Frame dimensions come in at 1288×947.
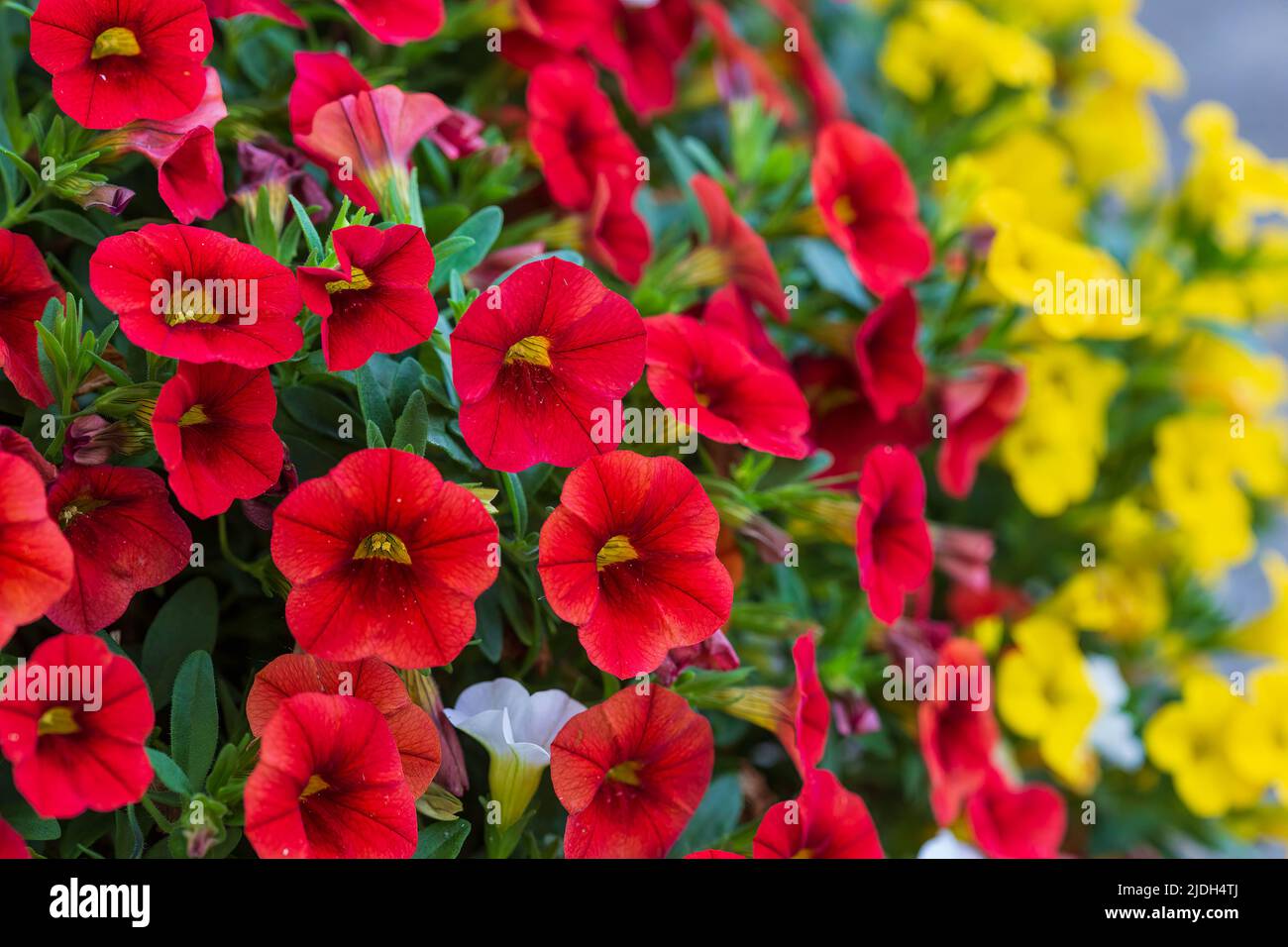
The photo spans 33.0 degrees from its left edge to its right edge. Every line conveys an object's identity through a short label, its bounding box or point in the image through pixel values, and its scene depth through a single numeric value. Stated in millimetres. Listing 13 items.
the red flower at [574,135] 379
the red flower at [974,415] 417
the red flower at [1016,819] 395
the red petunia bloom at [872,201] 395
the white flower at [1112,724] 474
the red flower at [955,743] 385
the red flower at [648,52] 417
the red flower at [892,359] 392
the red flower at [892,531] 357
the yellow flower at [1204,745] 451
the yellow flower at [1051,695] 439
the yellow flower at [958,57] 470
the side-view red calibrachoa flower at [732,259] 379
